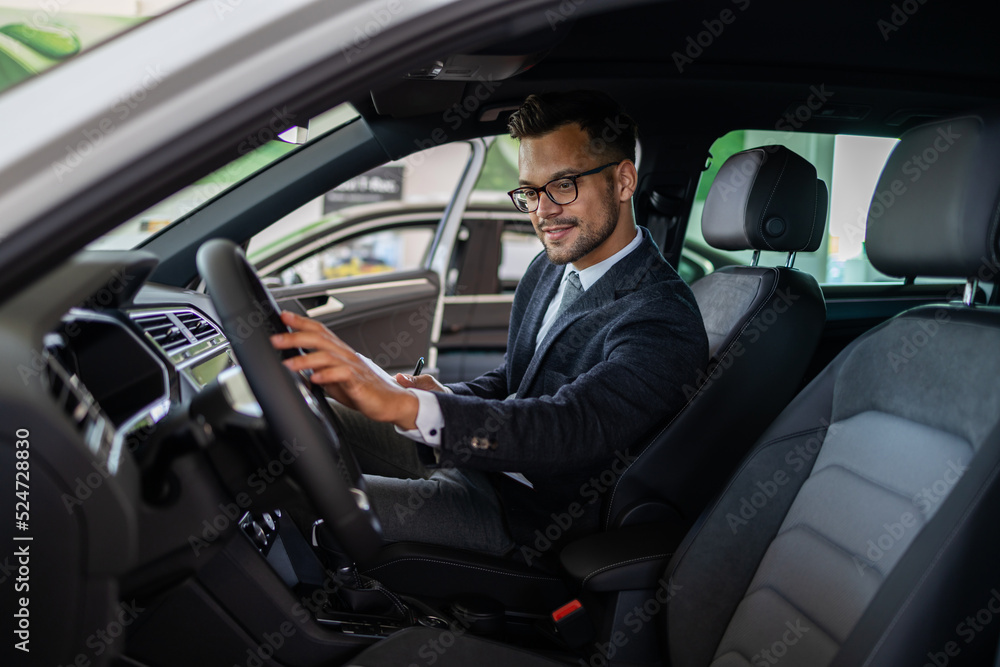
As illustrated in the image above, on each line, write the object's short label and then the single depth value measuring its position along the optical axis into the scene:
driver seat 1.49
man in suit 1.34
